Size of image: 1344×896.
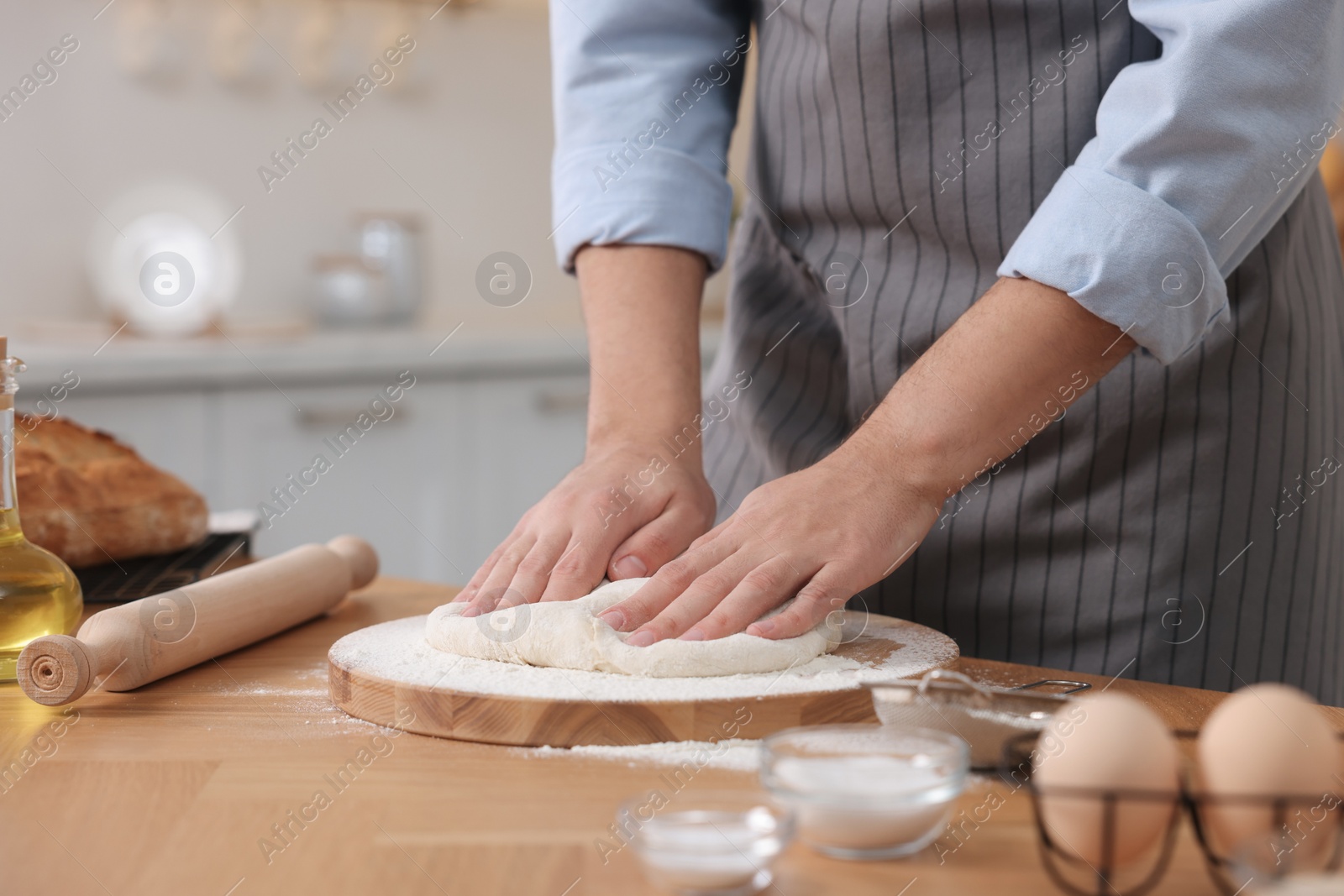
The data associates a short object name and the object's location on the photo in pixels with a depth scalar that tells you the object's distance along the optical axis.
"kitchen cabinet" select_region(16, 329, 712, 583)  2.12
